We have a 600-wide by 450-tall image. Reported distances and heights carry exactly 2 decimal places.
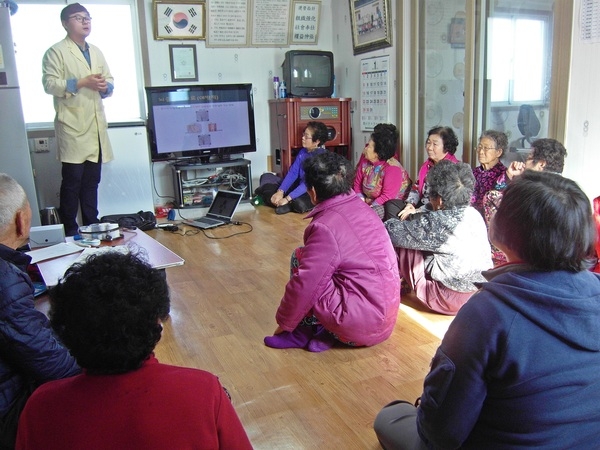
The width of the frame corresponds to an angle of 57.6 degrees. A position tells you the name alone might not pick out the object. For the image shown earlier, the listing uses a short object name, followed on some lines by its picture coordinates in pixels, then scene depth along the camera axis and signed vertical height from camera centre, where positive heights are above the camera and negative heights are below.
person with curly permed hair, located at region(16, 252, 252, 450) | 0.84 -0.44
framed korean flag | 5.11 +0.85
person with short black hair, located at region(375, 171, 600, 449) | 1.03 -0.45
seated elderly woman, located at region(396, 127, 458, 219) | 3.96 -0.36
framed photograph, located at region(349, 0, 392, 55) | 4.81 +0.71
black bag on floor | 4.60 -0.90
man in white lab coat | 4.03 +0.03
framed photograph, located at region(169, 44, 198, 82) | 5.32 +0.46
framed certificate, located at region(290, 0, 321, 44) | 5.64 +0.85
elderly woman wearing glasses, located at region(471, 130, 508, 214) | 3.59 -0.42
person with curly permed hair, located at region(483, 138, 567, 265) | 3.04 -0.34
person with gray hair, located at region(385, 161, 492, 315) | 2.54 -0.65
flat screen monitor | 5.03 -0.11
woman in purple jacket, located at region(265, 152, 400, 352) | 2.17 -0.64
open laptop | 4.73 -0.91
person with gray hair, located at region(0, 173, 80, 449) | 1.29 -0.57
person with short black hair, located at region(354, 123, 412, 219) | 4.36 -0.57
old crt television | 5.43 +0.32
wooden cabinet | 5.39 -0.18
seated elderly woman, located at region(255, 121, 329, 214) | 5.14 -0.73
